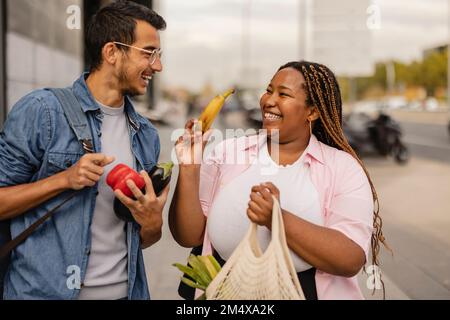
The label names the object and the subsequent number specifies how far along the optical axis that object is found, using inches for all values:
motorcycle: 647.8
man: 82.7
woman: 81.0
